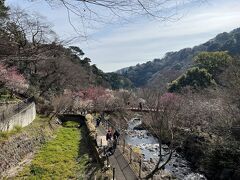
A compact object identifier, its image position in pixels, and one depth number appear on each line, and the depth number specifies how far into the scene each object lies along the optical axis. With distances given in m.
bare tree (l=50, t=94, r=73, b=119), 22.11
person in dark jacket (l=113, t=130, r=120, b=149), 11.96
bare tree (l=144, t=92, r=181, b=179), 14.96
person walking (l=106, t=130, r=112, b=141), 12.62
